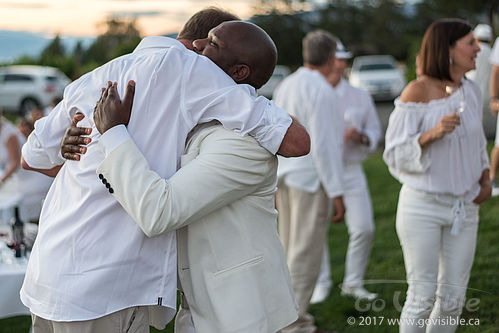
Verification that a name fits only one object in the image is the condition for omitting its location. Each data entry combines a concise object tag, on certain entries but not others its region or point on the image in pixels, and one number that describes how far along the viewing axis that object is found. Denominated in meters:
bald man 1.99
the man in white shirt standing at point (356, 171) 5.61
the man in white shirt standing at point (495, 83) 6.62
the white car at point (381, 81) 26.00
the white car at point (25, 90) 25.64
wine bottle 3.98
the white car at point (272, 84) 27.73
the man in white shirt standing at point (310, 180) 4.69
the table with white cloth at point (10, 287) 3.39
